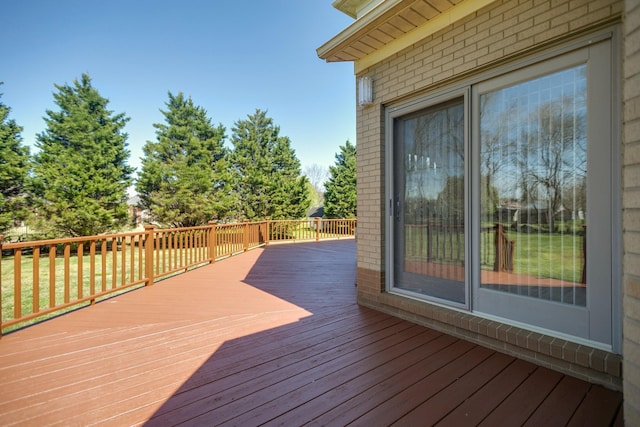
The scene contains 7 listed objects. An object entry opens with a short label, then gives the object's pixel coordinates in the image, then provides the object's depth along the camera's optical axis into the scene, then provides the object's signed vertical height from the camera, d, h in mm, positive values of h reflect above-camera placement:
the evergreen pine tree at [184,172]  13703 +2076
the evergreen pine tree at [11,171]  11641 +1761
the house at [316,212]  29672 +363
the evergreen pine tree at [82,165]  12047 +2162
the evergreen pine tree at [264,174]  18781 +2700
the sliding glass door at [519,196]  1831 +144
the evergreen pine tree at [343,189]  21016 +1872
